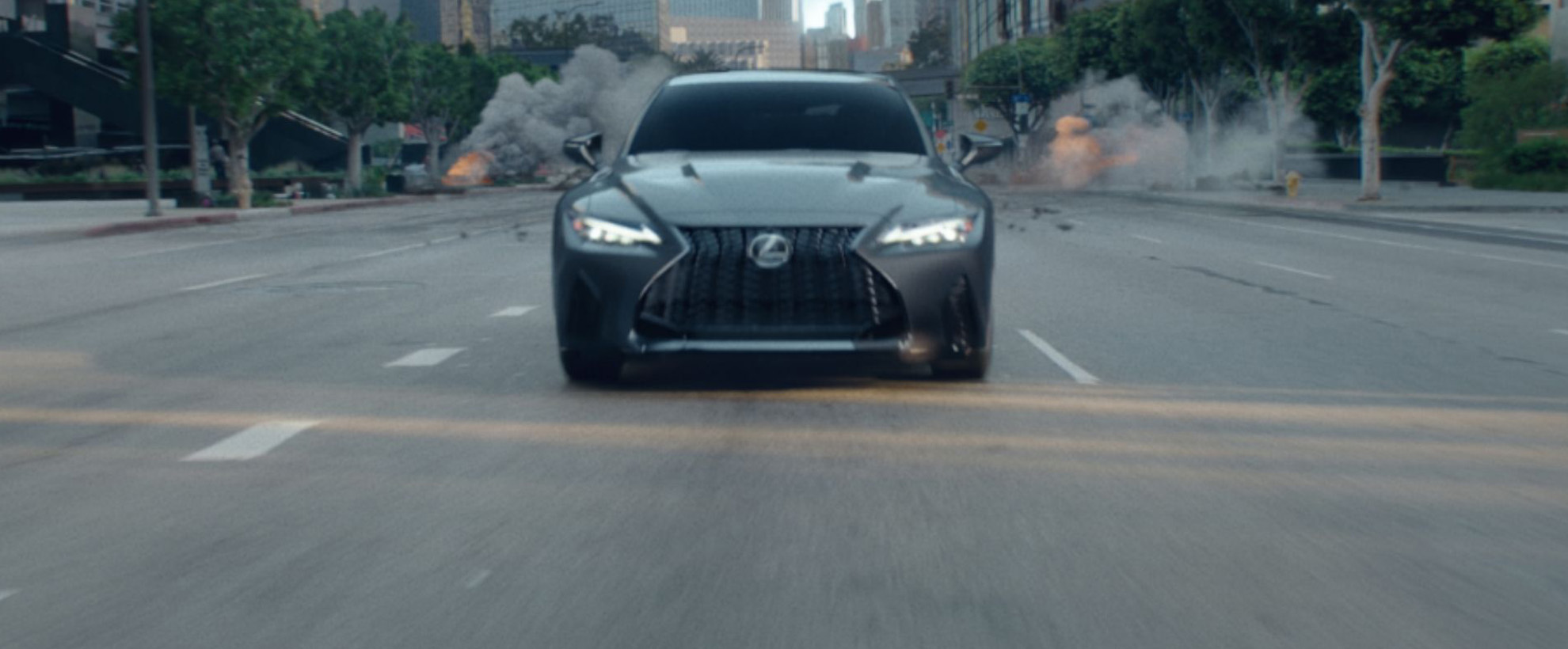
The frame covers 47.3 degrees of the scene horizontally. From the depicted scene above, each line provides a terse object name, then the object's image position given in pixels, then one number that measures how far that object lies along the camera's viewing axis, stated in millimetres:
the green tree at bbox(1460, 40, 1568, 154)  53312
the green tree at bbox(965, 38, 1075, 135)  93125
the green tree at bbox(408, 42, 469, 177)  76812
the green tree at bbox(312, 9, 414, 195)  57969
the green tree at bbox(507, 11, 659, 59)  164625
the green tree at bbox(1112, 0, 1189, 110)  55031
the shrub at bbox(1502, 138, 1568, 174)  46000
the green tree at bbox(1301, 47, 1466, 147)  79562
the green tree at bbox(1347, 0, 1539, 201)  36375
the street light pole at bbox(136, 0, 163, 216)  36500
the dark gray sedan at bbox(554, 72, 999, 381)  7883
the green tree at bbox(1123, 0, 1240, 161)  54688
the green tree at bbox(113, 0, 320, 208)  42625
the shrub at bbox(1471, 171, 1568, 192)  44625
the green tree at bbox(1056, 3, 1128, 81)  69469
